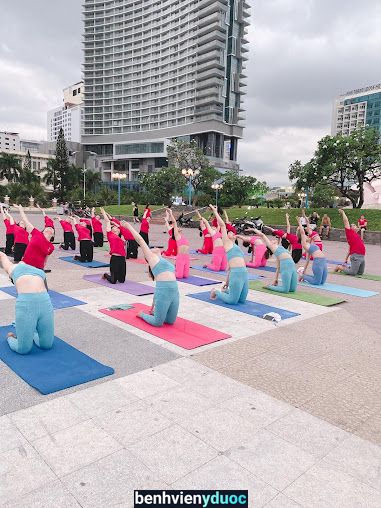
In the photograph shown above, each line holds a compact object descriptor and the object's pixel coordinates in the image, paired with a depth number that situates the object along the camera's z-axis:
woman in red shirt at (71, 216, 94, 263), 12.99
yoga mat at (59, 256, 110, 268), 12.56
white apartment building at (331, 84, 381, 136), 126.19
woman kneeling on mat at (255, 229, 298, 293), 9.24
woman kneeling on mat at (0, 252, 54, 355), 4.82
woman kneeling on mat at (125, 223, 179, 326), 6.20
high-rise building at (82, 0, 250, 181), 91.19
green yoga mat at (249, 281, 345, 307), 8.66
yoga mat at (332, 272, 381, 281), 12.12
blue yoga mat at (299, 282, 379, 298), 9.82
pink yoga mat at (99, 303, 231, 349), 5.83
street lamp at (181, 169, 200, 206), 42.01
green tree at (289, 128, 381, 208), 26.39
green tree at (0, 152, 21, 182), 63.84
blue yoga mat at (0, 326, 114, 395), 4.28
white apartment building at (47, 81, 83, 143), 146.23
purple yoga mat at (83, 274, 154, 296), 9.06
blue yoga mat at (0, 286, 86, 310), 7.61
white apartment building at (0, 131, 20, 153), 148.18
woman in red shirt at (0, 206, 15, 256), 13.27
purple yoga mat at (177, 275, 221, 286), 10.34
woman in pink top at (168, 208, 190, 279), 10.80
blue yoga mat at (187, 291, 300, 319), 7.59
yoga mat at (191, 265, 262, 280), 11.52
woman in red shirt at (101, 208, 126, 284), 9.82
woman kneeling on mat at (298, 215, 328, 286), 10.42
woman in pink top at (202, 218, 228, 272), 12.52
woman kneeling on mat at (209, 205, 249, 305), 7.88
